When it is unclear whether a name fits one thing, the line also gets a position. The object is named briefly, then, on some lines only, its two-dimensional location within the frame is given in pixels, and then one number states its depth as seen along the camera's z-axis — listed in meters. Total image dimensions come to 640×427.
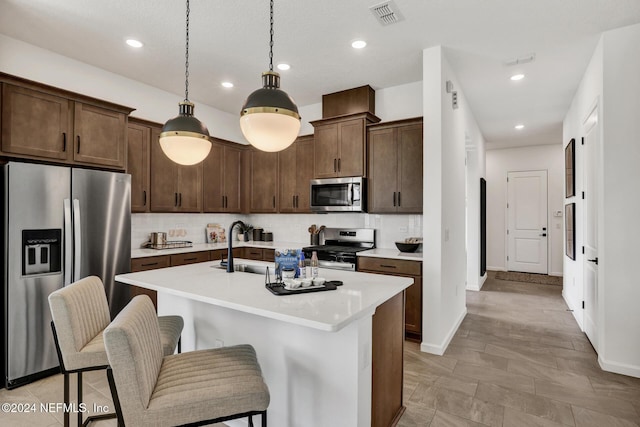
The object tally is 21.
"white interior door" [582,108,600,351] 3.26
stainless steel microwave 4.14
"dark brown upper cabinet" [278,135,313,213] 4.80
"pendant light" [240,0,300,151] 1.79
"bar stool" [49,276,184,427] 1.74
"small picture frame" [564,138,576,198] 4.39
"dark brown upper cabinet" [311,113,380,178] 4.15
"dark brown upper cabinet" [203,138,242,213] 4.80
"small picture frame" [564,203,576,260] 4.39
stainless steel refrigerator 2.61
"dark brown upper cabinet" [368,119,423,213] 3.85
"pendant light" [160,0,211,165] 2.16
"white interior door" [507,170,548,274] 7.48
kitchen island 1.63
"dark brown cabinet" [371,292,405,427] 1.86
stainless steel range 3.95
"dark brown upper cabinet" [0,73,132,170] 2.74
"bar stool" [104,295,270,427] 1.21
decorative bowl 3.80
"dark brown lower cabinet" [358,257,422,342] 3.48
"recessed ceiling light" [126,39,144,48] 3.20
